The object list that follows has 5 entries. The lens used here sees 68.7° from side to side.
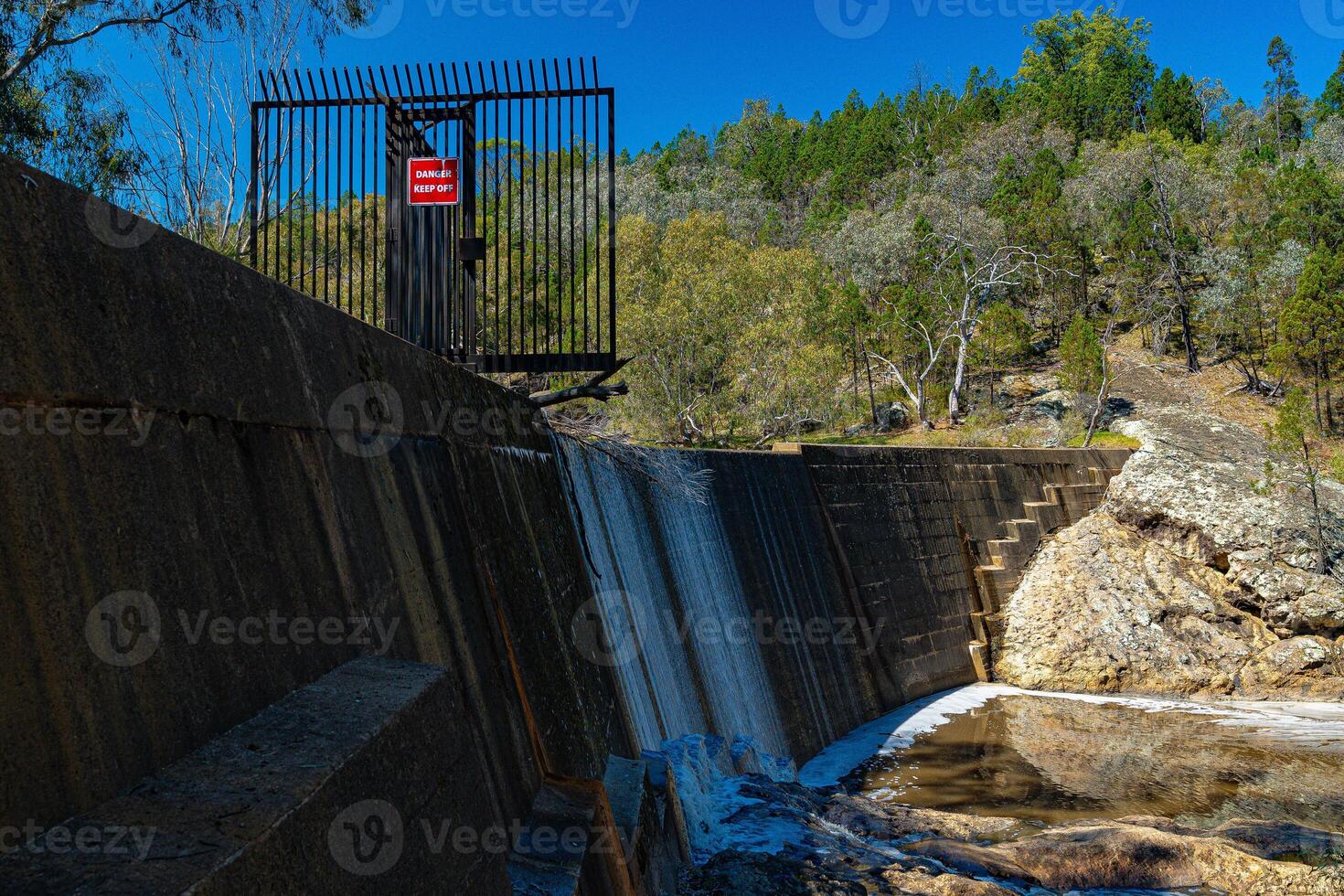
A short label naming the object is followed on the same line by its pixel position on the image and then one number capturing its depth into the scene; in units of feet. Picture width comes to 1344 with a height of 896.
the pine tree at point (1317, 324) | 101.21
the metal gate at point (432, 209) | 19.38
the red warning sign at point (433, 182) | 19.42
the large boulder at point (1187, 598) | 52.31
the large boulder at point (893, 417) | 121.80
